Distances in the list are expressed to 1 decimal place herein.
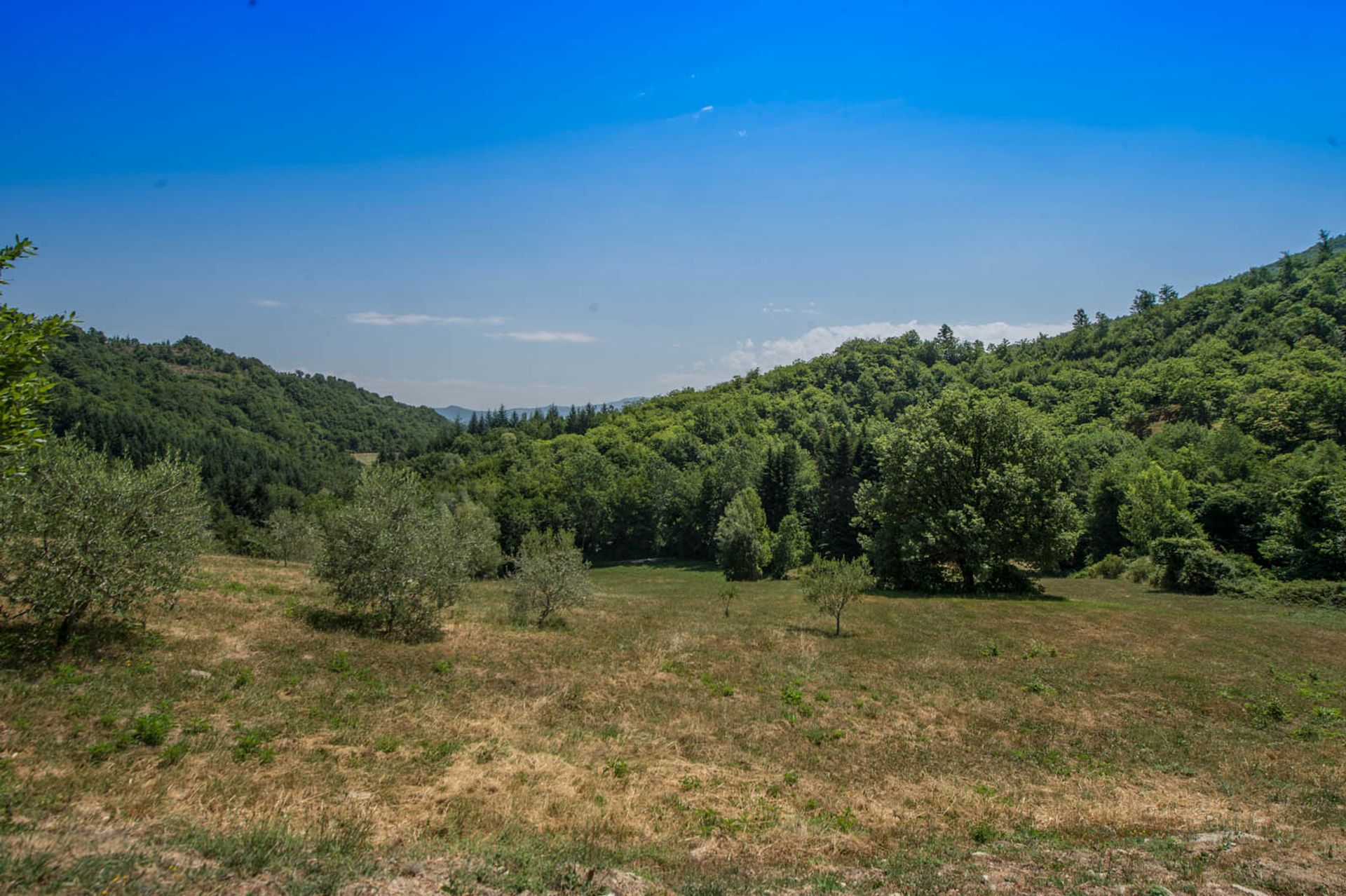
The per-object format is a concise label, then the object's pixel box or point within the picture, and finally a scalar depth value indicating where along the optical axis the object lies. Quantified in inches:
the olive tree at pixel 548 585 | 1190.3
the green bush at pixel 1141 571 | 1975.9
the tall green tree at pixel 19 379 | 348.2
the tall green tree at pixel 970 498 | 1708.9
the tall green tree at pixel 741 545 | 2657.5
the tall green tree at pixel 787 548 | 2765.7
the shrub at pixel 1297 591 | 1489.9
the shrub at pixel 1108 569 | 2389.0
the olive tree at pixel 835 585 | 1218.0
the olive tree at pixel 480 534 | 1957.4
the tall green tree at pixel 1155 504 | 2336.4
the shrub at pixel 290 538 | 2230.6
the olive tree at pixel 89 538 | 575.8
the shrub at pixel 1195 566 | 1769.2
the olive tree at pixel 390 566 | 909.8
